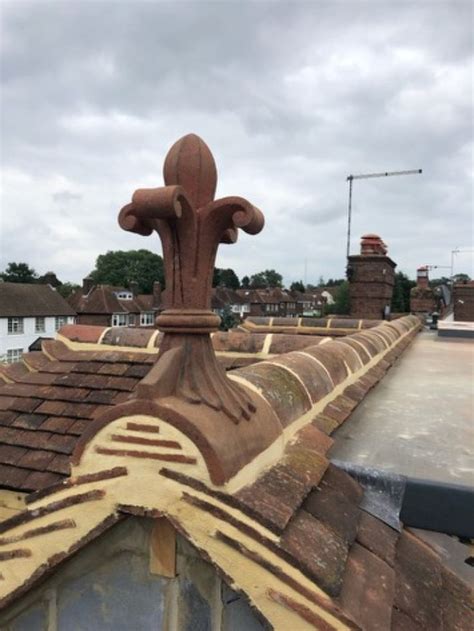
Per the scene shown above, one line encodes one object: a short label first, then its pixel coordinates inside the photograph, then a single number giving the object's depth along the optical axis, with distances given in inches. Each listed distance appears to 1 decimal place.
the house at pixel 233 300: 3108.3
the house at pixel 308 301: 4060.0
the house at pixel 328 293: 4640.0
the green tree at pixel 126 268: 3816.4
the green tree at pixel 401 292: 2534.4
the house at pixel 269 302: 3540.8
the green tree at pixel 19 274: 3405.5
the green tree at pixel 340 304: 2968.5
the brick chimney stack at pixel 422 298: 841.5
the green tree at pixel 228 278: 4639.3
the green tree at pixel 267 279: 5531.0
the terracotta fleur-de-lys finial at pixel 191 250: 63.4
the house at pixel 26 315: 1679.4
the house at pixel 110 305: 2231.8
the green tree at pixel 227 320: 1689.2
